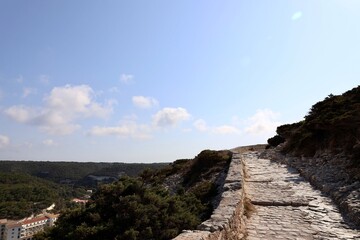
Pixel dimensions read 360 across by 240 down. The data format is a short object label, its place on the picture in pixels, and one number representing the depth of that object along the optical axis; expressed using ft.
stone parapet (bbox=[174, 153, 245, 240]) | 15.52
